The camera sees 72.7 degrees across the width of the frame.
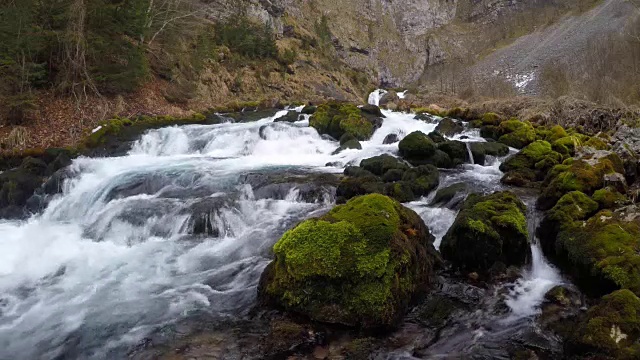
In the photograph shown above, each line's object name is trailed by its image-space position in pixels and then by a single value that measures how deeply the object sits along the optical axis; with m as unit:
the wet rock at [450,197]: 11.29
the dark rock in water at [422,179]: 12.38
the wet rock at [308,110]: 27.42
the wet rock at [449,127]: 21.75
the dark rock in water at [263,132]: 21.15
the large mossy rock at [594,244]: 6.89
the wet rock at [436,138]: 17.95
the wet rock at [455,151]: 15.73
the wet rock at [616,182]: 10.25
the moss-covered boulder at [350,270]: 6.36
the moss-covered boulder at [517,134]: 18.45
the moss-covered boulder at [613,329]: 5.16
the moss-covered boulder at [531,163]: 13.21
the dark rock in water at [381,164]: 14.15
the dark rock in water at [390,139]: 20.92
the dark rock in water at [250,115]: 26.69
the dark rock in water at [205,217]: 10.62
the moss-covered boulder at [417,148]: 15.77
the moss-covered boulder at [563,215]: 8.84
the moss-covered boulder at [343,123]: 21.50
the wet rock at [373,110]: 26.27
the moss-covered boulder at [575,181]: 10.23
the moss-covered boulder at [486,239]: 8.02
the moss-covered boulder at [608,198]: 9.30
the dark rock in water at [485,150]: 16.45
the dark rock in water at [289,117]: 25.11
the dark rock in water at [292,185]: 12.20
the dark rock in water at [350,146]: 19.09
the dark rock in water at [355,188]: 11.75
